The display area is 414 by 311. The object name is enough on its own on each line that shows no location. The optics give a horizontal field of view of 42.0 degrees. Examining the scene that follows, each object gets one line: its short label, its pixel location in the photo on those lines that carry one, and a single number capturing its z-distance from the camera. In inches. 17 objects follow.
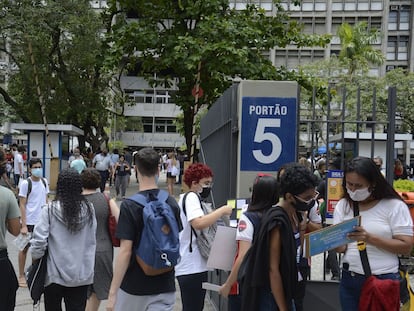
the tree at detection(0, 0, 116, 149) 812.6
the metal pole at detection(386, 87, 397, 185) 198.5
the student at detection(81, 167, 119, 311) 192.9
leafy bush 353.3
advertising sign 225.3
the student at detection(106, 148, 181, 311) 138.1
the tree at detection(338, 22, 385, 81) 1330.0
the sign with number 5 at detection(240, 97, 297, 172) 218.8
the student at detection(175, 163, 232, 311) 172.9
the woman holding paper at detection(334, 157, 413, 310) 135.8
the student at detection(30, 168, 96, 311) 167.3
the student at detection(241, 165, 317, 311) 122.5
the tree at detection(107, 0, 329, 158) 599.8
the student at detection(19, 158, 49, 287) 284.4
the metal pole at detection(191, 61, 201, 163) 577.6
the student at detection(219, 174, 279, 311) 142.3
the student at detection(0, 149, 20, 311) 163.9
